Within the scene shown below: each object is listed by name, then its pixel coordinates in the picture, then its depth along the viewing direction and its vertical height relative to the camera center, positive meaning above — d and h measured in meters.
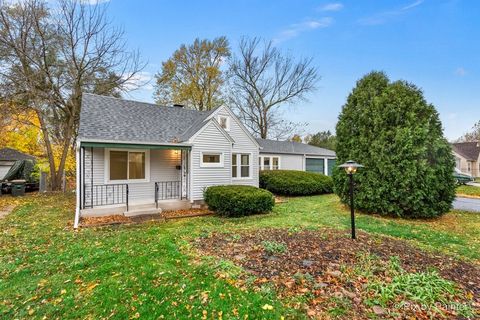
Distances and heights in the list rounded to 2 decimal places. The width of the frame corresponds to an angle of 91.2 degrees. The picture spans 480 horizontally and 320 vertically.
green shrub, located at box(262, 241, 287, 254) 4.58 -1.69
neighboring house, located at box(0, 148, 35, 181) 18.42 +0.51
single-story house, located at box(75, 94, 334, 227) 9.11 +0.32
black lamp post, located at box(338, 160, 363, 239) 5.34 -0.17
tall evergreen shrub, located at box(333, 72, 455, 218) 8.15 +0.30
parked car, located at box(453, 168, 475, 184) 20.10 -1.37
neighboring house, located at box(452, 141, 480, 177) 33.41 +0.17
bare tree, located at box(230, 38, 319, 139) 27.38 +9.55
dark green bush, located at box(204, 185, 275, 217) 8.83 -1.45
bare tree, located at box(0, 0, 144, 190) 13.37 +6.53
